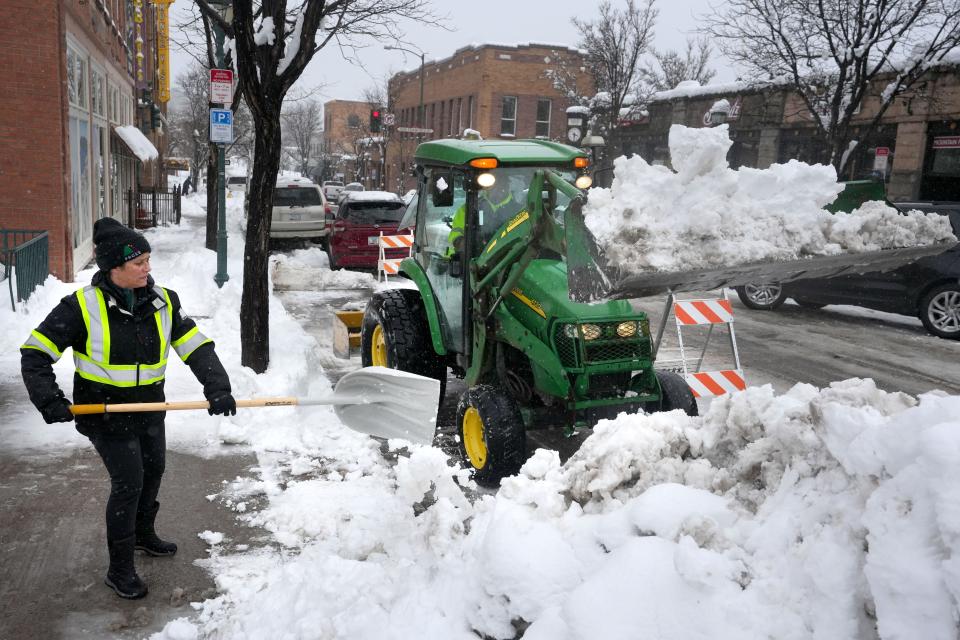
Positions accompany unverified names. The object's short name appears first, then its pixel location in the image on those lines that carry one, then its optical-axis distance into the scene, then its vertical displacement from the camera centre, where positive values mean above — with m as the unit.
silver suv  19.70 -0.71
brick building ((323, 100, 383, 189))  61.16 +3.44
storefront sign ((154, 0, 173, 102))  29.57 +4.88
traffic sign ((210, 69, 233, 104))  11.34 +1.32
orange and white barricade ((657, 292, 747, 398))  7.02 -1.18
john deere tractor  5.32 -0.89
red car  16.61 -0.87
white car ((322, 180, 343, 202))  43.41 -0.28
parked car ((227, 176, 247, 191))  54.03 -0.22
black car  11.45 -1.19
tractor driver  6.14 -0.09
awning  21.24 +0.88
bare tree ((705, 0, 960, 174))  15.42 +3.35
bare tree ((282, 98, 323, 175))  73.12 +5.32
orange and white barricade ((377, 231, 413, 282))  14.16 -0.98
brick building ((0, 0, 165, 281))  11.75 +0.76
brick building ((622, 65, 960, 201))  20.67 +2.36
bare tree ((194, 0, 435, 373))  7.33 +0.81
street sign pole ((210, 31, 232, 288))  13.02 -0.80
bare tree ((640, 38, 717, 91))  37.16 +6.49
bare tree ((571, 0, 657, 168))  28.67 +5.30
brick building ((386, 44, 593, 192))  44.56 +5.83
